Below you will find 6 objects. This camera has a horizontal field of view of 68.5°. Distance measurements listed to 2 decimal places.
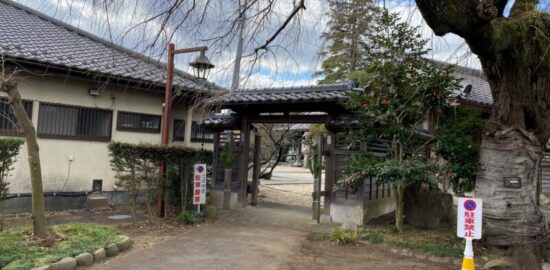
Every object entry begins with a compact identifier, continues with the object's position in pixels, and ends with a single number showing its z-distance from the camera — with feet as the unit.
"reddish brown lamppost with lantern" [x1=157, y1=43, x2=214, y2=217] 29.53
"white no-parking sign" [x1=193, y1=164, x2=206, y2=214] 31.81
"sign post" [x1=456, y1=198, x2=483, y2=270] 16.55
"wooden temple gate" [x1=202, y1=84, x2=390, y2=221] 31.91
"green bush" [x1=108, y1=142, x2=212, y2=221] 29.17
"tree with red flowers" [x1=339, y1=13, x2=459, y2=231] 27.12
